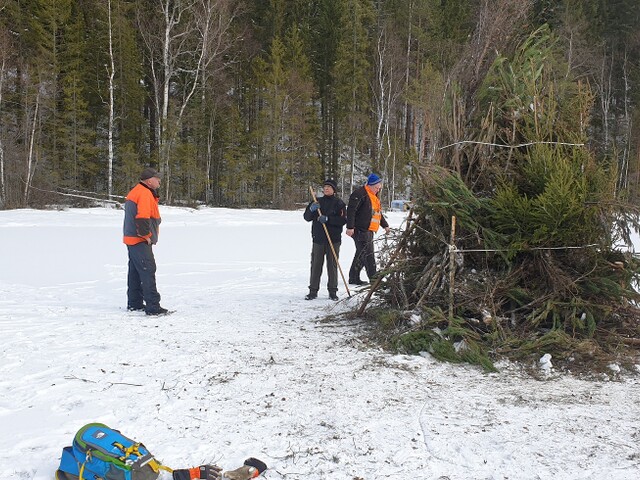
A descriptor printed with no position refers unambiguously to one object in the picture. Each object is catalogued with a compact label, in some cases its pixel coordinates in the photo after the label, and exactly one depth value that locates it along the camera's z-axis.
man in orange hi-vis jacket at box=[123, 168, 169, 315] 6.42
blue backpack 2.75
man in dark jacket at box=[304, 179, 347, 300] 7.71
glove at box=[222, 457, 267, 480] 2.78
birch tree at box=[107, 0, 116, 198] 23.23
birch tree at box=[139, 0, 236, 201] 24.70
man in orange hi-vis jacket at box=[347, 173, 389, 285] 8.16
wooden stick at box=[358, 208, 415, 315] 6.03
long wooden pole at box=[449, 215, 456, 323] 5.20
